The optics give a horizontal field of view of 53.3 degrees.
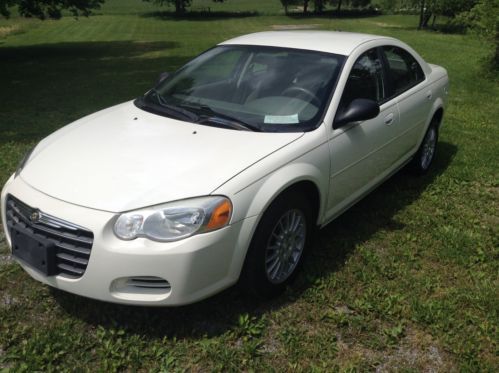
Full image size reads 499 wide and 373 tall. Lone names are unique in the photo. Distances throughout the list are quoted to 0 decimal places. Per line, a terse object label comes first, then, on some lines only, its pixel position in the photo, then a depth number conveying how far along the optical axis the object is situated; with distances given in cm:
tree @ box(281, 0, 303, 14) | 4925
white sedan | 259
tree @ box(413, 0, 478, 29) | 2725
